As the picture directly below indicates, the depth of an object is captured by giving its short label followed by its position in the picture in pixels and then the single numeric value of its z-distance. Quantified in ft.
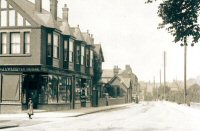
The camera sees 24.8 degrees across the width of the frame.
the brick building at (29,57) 135.74
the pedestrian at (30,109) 105.93
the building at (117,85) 318.88
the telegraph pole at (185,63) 218.18
